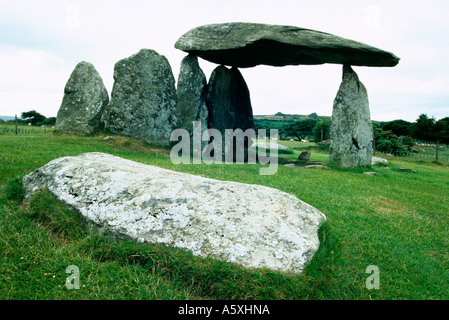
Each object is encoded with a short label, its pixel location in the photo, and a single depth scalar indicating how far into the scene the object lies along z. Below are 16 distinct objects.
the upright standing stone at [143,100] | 14.38
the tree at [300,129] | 53.66
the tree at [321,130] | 41.08
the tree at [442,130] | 29.88
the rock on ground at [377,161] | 17.98
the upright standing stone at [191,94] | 15.73
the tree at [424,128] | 31.23
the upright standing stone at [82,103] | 14.01
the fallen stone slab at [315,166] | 13.56
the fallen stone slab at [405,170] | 15.59
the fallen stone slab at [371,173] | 12.72
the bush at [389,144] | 30.22
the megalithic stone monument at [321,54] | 13.02
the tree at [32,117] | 43.03
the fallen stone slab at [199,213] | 3.40
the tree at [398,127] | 46.80
